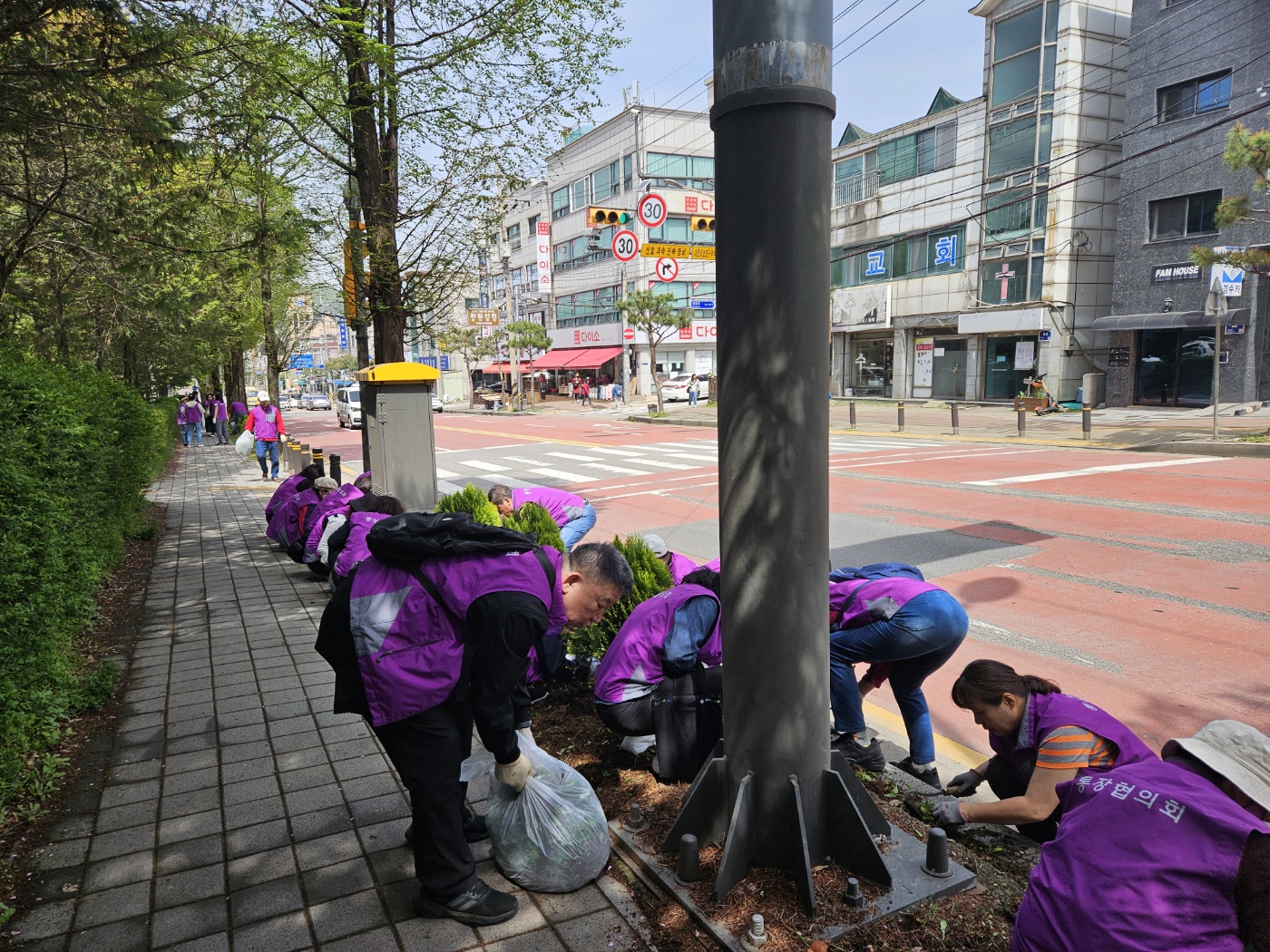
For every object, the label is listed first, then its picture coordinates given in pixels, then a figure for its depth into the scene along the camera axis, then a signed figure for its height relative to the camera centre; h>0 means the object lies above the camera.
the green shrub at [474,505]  6.29 -0.97
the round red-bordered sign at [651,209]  24.47 +5.33
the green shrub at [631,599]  4.50 -1.19
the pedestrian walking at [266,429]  15.44 -0.73
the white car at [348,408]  36.75 -0.83
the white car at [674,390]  41.91 -0.36
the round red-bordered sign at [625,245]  25.50 +4.41
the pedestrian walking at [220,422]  28.39 -1.04
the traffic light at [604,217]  20.45 +4.30
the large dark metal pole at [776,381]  2.41 +0.00
